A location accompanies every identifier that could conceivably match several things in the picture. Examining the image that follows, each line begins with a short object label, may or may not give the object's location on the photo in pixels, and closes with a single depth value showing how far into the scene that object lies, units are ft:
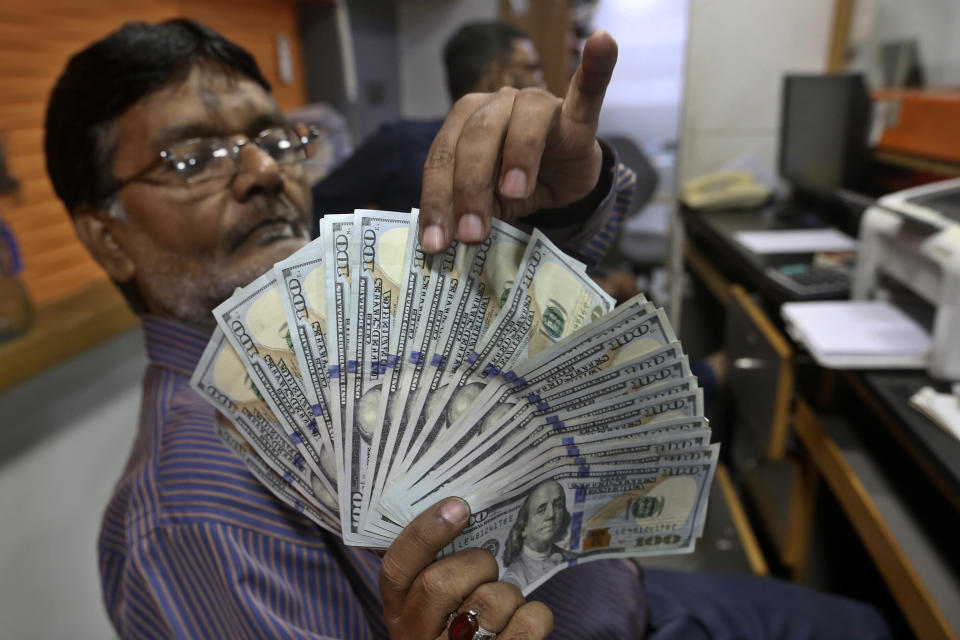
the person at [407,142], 2.92
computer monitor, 7.16
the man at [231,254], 1.63
